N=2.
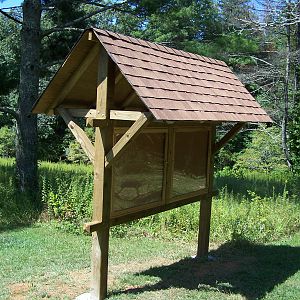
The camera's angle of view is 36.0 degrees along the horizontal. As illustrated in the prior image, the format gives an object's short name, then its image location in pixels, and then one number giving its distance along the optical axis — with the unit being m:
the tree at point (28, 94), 10.68
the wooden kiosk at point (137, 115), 4.83
